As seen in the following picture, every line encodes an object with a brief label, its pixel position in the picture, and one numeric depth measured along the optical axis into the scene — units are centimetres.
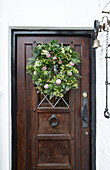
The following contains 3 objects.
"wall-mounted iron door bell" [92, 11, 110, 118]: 172
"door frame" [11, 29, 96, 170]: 220
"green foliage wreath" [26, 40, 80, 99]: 209
